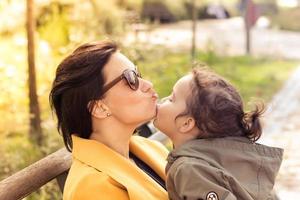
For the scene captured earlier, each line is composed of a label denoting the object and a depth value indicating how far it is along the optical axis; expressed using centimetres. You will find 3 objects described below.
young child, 207
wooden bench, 223
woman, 215
